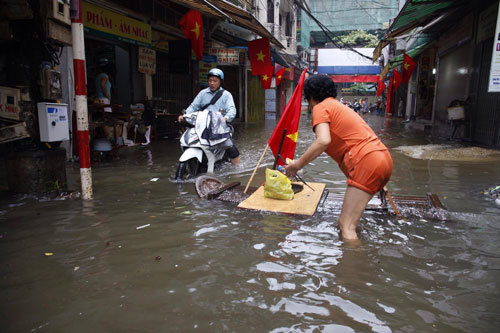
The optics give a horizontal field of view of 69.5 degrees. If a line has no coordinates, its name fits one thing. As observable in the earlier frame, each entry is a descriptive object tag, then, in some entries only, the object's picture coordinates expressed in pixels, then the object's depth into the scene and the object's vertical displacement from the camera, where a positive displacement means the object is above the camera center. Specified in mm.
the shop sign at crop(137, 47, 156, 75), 10905 +1312
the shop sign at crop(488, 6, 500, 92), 6352 +615
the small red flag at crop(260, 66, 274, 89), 15055 +1053
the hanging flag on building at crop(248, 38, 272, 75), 13523 +1884
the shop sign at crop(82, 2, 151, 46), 8531 +2003
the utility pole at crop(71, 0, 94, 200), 4398 +85
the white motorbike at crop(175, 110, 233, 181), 5879 -593
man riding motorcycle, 6387 +48
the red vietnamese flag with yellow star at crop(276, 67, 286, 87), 22430 +1863
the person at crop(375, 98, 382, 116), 38194 -158
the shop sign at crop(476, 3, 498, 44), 9300 +2265
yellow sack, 4470 -992
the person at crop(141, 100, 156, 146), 10570 -387
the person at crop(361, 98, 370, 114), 39091 -72
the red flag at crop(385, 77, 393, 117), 31578 +150
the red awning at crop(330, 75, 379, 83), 42125 +3274
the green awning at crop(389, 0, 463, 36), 10187 +2941
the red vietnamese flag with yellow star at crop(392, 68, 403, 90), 21650 +1711
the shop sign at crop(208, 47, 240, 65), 14359 +1995
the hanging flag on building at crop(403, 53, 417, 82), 18000 +2018
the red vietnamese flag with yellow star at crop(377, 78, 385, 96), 29258 +1682
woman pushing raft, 3074 -368
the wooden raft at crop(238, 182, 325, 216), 4156 -1182
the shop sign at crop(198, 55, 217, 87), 14438 +1543
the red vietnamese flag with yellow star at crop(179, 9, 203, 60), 9539 +2053
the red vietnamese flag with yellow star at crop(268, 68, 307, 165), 4703 -282
